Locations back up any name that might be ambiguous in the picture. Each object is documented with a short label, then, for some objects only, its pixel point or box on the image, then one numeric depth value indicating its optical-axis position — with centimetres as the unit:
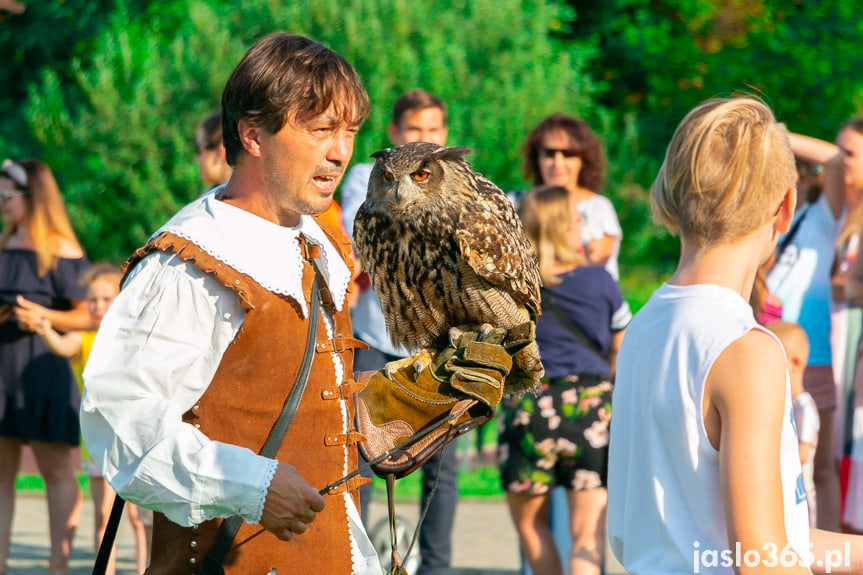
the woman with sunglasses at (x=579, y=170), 968
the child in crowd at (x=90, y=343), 983
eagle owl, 624
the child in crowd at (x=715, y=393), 348
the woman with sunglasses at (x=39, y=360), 1030
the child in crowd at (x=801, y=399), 852
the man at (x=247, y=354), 357
